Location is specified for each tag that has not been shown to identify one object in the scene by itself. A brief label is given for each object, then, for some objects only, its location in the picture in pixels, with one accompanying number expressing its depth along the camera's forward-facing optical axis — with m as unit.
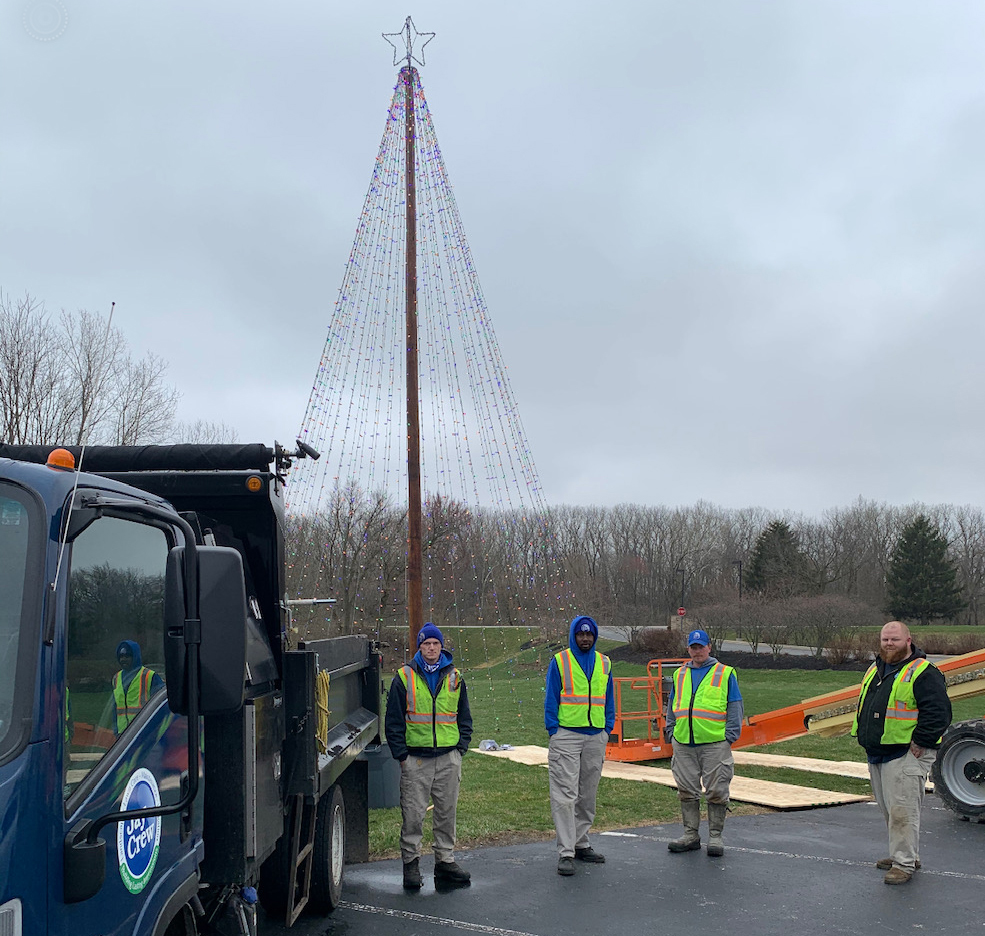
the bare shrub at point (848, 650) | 31.31
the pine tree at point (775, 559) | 54.44
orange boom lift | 10.66
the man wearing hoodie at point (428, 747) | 7.44
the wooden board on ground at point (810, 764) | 12.51
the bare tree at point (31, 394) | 19.36
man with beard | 7.48
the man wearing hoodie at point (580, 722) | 8.06
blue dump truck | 2.47
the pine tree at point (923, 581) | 57.94
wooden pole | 13.31
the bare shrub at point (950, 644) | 34.22
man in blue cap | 8.38
